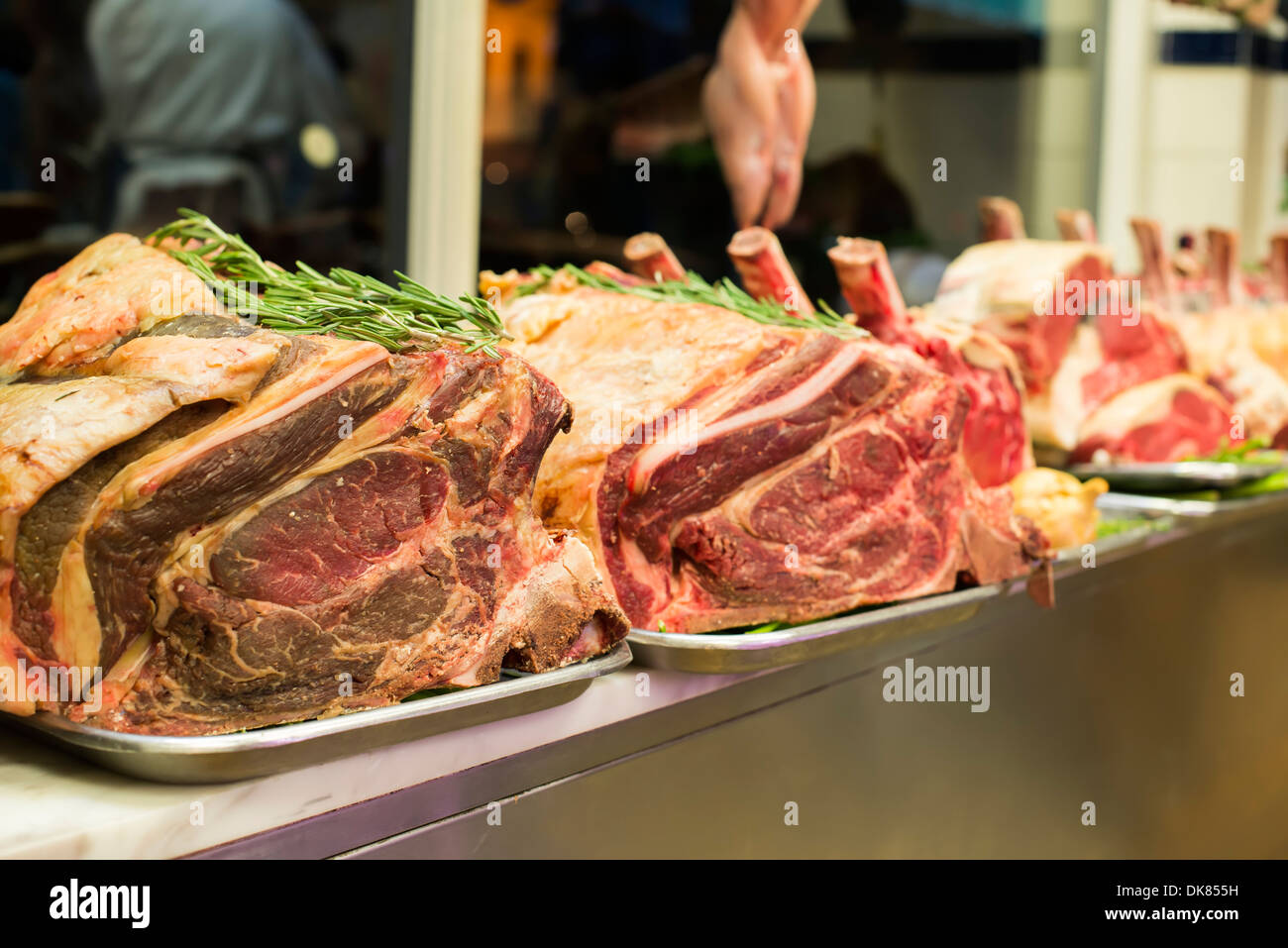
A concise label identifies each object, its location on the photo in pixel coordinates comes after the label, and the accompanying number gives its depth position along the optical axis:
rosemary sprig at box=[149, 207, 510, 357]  1.36
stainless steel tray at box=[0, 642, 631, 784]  1.11
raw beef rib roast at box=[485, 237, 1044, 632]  1.68
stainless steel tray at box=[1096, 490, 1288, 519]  2.91
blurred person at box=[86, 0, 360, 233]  3.38
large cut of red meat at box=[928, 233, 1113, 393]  3.13
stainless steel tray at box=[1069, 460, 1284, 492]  3.12
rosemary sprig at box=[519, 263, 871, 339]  1.95
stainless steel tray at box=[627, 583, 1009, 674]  1.56
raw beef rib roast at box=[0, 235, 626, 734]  1.12
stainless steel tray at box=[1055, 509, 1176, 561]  2.40
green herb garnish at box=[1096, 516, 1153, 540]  2.67
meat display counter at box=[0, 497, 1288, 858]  1.18
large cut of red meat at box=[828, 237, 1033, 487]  2.27
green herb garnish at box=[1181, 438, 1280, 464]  3.46
